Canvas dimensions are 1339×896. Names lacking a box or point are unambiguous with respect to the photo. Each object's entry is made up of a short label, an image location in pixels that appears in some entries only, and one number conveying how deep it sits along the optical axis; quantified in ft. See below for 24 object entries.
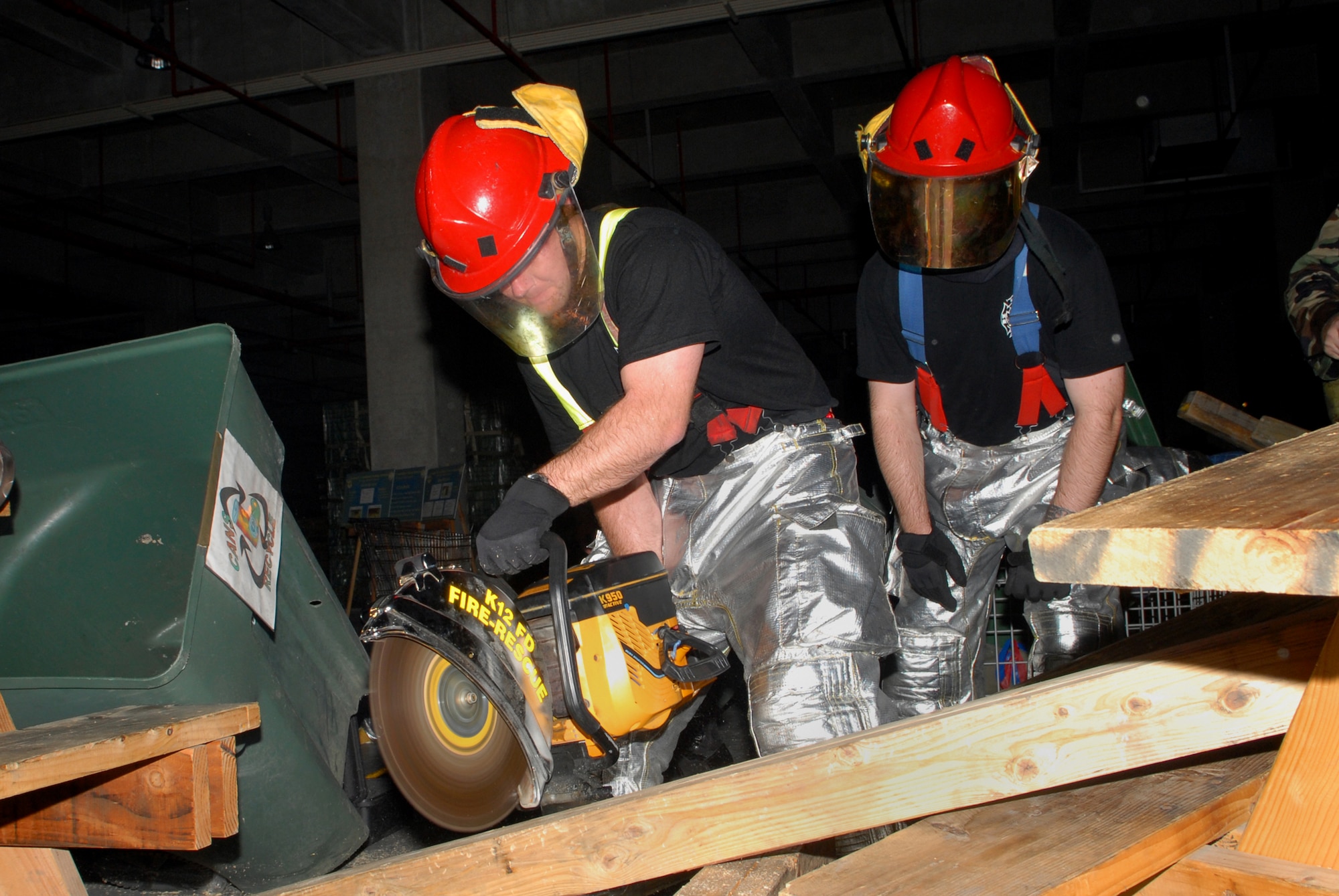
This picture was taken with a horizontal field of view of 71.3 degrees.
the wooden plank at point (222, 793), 5.23
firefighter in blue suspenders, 8.07
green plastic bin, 7.02
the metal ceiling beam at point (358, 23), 22.34
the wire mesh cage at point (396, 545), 24.14
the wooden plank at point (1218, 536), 2.19
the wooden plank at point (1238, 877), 3.08
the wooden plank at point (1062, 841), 3.56
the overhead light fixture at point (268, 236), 34.94
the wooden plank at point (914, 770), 3.43
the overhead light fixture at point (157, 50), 19.01
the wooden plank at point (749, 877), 4.14
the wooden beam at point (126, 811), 5.06
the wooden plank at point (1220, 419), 11.73
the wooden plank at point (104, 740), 4.29
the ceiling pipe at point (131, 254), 28.78
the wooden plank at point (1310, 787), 3.12
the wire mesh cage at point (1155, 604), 10.72
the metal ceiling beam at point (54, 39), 22.80
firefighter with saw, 6.41
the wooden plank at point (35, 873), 5.07
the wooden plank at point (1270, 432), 11.18
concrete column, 24.81
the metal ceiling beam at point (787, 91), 24.58
